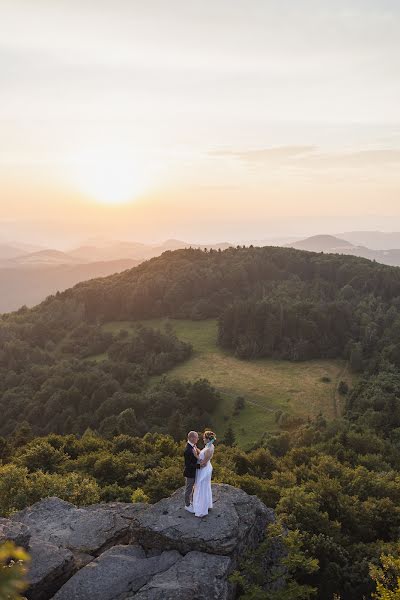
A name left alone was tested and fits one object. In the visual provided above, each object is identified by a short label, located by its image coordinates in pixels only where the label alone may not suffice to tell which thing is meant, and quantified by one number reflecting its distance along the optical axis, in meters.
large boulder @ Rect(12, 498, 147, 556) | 21.34
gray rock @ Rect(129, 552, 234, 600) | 16.64
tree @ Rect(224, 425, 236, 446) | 67.33
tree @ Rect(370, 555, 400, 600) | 13.77
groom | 19.98
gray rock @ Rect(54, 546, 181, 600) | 17.42
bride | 19.77
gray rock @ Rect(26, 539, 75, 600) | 17.94
